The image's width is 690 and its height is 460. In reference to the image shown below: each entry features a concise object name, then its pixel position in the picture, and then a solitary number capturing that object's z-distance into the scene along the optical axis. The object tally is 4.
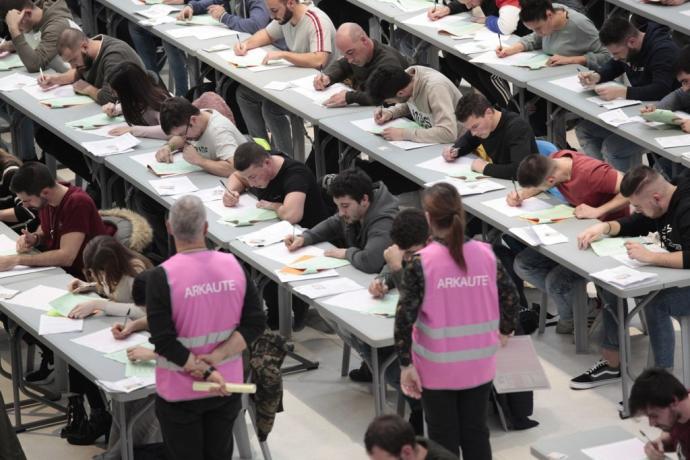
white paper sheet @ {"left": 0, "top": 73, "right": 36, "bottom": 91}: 18.35
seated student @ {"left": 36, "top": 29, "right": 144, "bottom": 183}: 17.47
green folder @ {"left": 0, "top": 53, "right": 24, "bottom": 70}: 19.17
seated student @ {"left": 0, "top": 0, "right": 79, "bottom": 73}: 18.72
